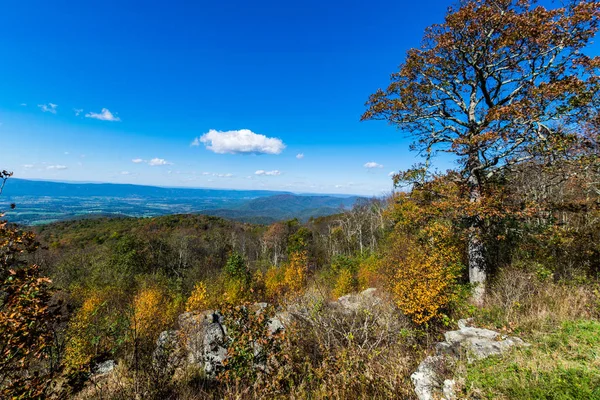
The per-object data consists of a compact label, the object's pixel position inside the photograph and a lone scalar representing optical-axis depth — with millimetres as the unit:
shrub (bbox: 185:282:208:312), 19016
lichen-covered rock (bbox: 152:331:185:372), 4844
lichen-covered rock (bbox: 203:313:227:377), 6159
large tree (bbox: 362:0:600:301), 6883
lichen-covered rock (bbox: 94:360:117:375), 9873
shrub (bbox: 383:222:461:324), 10328
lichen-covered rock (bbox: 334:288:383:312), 9573
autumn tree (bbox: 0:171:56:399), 2803
